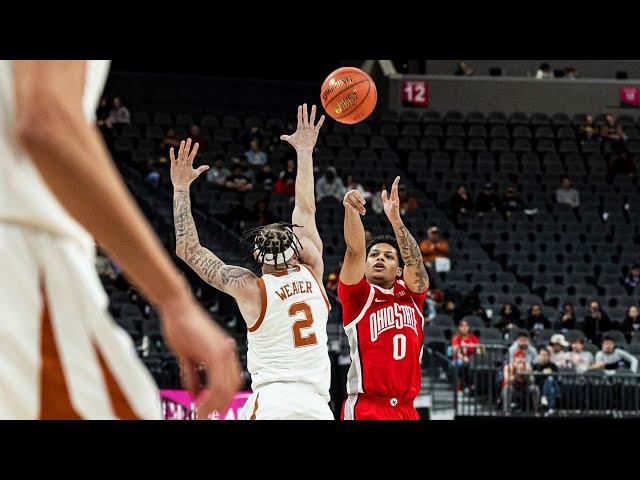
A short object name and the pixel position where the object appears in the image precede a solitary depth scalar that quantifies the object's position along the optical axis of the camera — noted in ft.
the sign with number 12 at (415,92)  74.33
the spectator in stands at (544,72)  75.92
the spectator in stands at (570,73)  75.51
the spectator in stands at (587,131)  70.18
